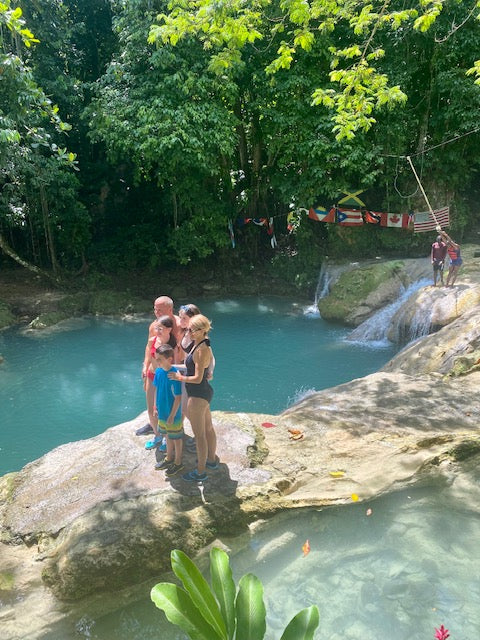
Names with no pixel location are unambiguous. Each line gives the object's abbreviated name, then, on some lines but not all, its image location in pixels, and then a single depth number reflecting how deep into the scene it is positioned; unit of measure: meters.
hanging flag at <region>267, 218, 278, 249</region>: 15.22
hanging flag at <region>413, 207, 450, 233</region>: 12.73
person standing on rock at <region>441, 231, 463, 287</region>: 9.43
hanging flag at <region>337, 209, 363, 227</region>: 14.05
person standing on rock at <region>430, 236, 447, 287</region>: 9.95
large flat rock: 3.20
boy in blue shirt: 3.83
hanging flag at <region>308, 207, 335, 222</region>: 14.18
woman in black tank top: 3.65
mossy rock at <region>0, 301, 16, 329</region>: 12.12
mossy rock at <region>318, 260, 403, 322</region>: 12.04
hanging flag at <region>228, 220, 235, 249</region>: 14.89
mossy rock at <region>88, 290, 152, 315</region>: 13.16
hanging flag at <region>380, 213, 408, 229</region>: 13.91
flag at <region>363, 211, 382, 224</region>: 14.14
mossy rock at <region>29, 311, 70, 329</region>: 12.00
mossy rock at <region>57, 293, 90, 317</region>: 13.04
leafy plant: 1.45
